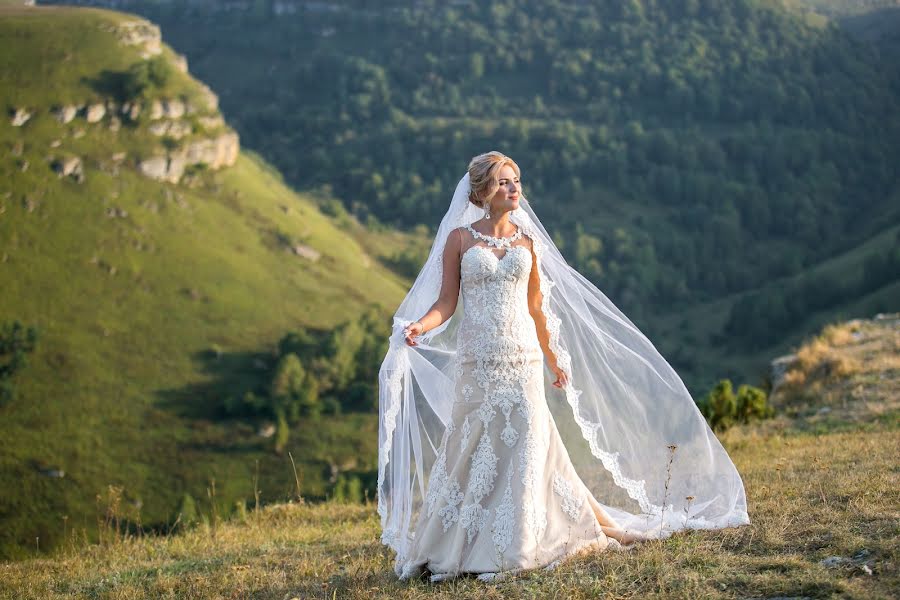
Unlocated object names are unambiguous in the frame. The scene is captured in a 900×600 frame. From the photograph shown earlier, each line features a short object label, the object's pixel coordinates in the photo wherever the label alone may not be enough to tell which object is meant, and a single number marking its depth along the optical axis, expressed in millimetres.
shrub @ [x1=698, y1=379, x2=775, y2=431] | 13680
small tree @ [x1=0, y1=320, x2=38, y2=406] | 58294
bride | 6164
